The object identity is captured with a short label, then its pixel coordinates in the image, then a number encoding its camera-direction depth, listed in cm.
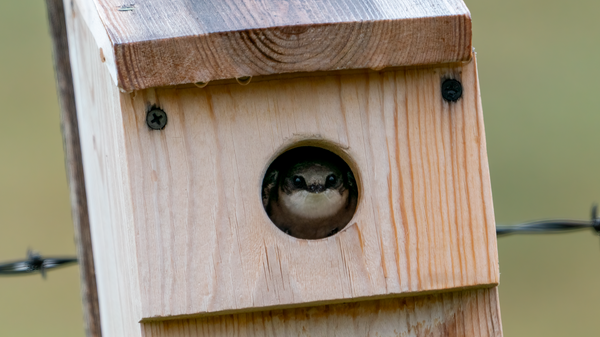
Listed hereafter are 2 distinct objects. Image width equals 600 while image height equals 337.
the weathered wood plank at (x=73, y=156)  509
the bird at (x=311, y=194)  457
